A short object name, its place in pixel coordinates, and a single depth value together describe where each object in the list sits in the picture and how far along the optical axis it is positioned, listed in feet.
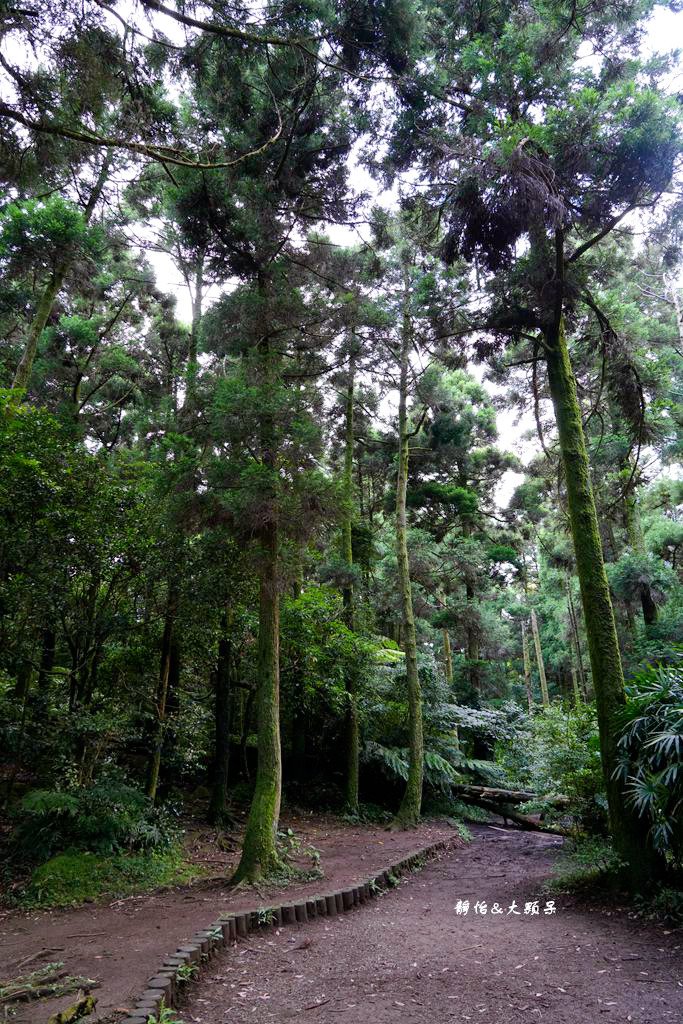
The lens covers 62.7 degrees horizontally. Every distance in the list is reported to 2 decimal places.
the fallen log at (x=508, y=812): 36.76
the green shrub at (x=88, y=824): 20.68
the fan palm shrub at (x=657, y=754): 15.62
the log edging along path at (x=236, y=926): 10.67
